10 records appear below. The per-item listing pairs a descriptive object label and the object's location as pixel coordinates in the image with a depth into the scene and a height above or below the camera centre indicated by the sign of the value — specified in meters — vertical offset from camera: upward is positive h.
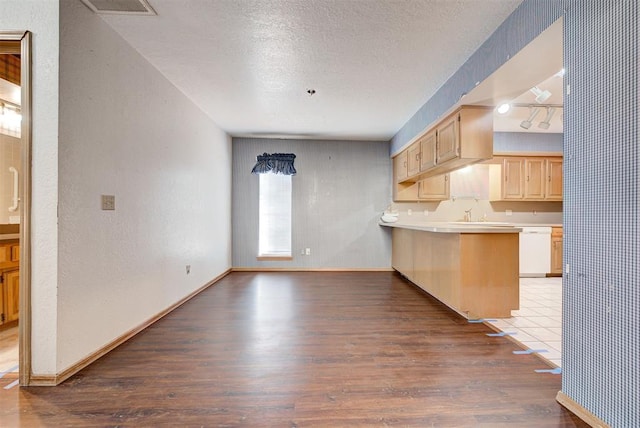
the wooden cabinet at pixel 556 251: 5.35 -0.61
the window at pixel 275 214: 5.91 +0.02
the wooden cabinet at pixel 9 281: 2.68 -0.62
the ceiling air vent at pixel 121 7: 2.04 +1.45
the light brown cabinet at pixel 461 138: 3.18 +0.87
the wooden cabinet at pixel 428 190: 5.57 +0.49
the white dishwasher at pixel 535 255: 5.36 -0.69
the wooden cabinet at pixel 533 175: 5.52 +0.76
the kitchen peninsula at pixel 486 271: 3.12 -0.57
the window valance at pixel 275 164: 5.71 +0.98
